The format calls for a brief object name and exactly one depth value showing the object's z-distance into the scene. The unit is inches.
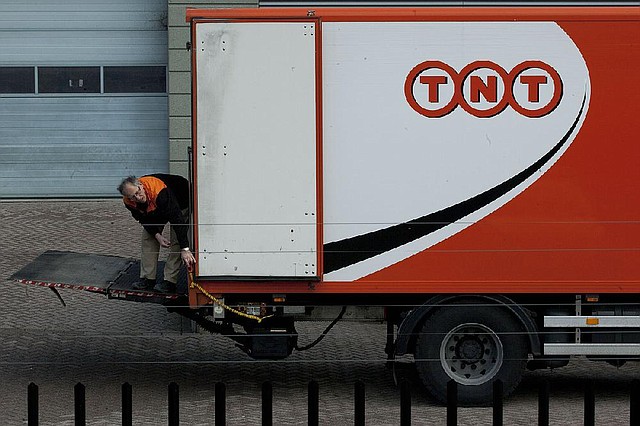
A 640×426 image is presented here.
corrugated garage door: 789.9
